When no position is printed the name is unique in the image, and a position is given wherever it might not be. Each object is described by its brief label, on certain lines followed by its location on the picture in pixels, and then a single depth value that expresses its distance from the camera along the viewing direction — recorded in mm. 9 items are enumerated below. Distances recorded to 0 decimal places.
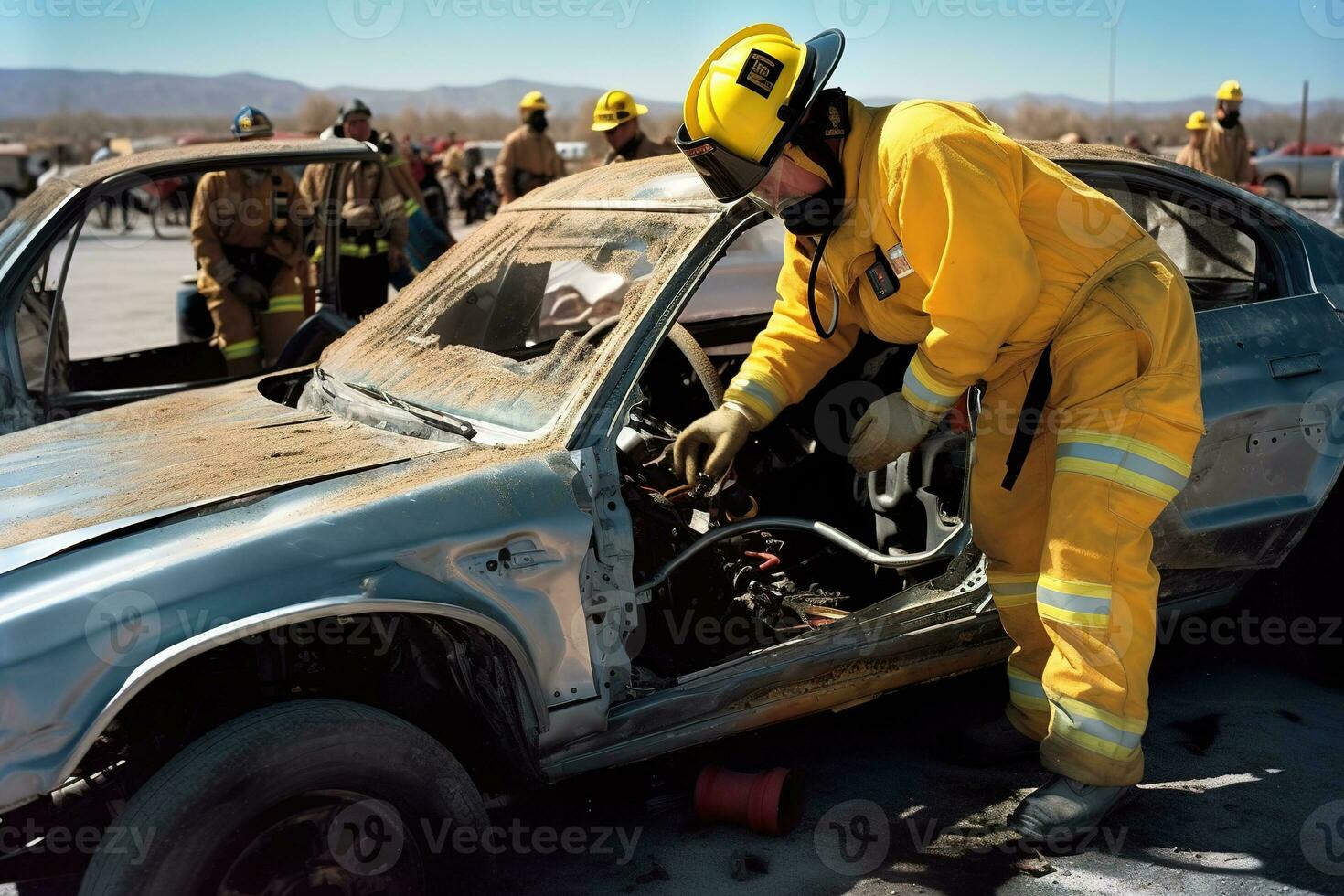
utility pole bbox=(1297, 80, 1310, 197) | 21453
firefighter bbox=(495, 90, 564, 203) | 9977
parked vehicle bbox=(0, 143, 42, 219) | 28781
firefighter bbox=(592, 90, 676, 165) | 8078
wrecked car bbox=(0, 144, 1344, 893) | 2051
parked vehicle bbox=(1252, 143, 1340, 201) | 23016
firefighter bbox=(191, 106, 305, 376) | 5996
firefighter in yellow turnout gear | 2527
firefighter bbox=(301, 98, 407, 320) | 7418
